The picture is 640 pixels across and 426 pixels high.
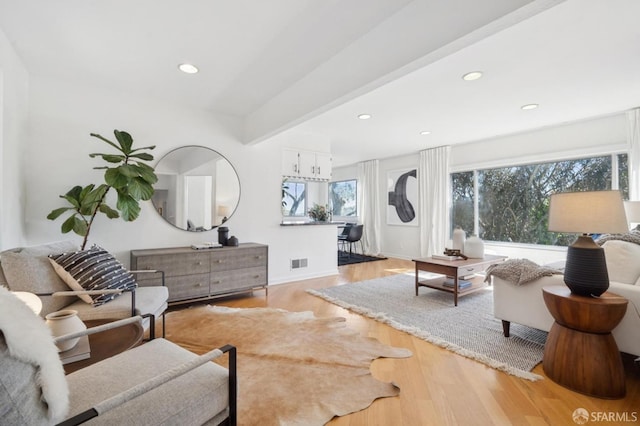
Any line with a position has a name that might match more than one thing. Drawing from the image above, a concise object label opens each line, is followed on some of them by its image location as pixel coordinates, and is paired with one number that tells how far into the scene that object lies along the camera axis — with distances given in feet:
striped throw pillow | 6.62
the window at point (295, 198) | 17.89
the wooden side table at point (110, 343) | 4.25
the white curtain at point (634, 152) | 11.87
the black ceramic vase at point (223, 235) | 11.94
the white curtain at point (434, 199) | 18.79
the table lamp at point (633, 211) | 10.27
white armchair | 5.92
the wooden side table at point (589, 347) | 5.57
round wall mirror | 11.50
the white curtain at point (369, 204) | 23.50
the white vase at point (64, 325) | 4.18
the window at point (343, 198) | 26.35
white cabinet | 14.63
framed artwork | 21.22
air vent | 14.72
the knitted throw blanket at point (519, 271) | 7.23
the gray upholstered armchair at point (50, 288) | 6.00
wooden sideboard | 9.90
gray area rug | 7.11
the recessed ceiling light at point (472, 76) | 8.87
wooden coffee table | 10.57
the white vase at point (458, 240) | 12.65
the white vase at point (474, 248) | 11.96
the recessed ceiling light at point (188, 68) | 8.69
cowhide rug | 5.24
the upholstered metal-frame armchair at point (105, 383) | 2.35
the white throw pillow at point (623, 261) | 6.35
